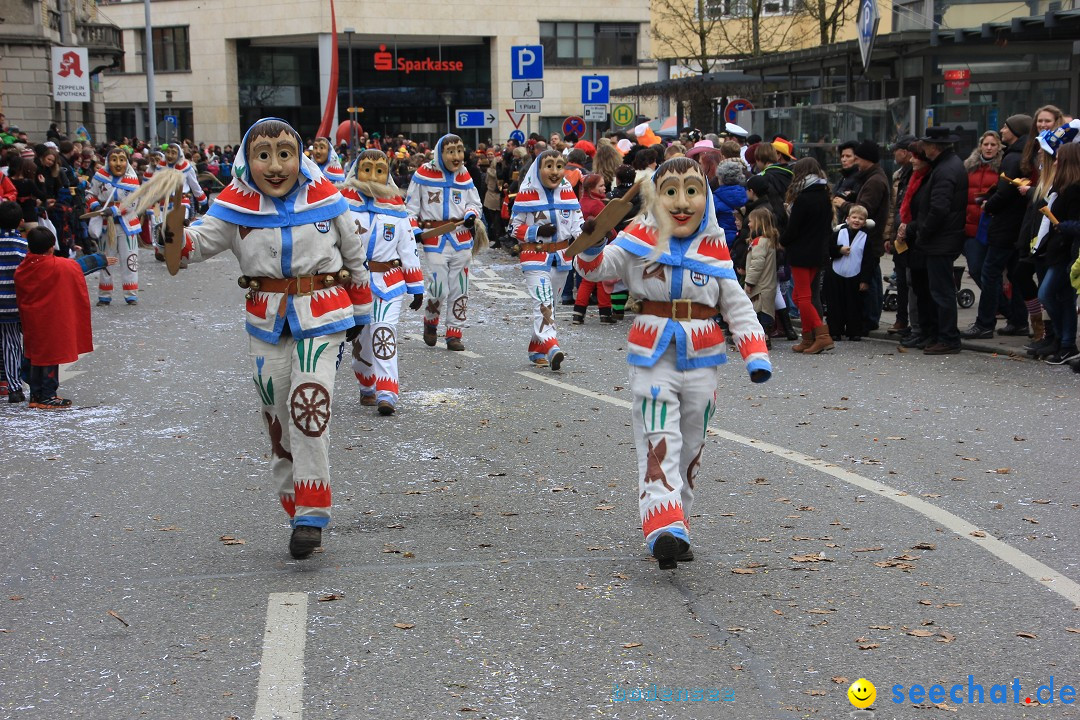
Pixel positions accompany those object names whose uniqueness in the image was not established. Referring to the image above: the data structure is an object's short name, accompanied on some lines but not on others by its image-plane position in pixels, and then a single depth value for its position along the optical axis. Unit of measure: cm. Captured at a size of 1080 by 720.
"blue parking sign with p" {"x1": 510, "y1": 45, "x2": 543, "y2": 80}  2719
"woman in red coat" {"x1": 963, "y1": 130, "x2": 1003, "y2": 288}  1301
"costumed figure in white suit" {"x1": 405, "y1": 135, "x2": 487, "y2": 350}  1309
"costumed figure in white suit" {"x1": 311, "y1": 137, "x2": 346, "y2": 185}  1152
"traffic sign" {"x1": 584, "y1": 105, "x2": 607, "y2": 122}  2894
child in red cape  1043
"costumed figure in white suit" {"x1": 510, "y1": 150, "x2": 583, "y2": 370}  1209
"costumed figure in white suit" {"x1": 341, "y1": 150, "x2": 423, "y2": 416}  1014
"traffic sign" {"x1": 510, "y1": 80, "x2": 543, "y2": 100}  2627
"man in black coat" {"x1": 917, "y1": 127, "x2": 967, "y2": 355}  1222
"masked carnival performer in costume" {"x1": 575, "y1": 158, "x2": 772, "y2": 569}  596
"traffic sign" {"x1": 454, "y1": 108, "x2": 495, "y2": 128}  3762
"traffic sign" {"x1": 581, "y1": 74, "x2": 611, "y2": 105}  2864
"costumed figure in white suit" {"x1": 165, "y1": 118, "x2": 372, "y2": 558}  625
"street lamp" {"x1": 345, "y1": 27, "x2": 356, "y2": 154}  4390
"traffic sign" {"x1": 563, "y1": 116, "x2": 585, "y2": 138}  2933
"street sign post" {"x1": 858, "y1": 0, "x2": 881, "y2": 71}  1454
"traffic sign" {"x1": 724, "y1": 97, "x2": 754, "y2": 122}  2738
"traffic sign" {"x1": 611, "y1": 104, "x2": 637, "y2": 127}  2936
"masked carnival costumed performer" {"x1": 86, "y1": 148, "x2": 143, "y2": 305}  1738
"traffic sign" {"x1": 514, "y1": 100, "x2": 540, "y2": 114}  2653
